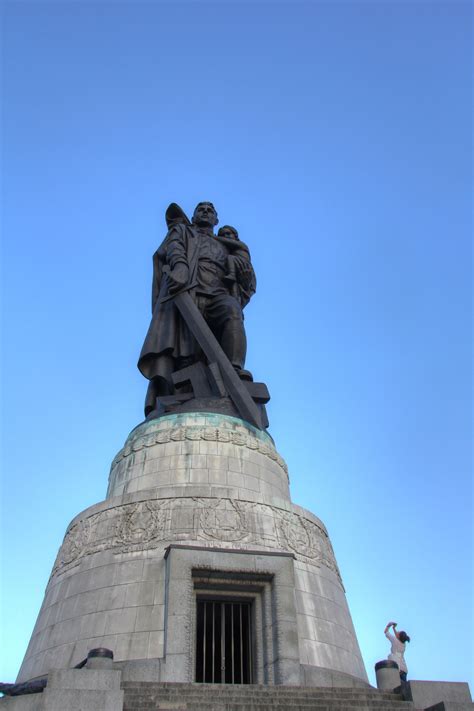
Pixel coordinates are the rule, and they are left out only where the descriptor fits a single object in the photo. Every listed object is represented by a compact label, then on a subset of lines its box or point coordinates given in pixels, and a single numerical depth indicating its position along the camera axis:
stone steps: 9.73
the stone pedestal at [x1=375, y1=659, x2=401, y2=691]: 12.00
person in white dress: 13.73
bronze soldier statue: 19.94
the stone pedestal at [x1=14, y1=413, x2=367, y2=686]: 12.49
